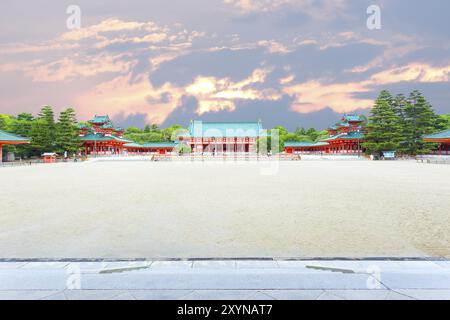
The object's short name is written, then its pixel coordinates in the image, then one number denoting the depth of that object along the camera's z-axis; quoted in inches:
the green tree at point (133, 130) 4069.4
